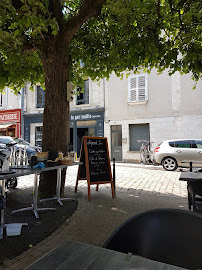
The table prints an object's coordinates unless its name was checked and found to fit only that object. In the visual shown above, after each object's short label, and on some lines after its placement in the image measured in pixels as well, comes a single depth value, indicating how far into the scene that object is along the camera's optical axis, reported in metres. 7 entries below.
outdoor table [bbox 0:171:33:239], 2.74
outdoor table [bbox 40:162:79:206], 4.43
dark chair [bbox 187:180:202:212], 3.05
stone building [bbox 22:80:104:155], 15.86
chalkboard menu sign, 5.07
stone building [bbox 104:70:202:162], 13.17
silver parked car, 10.11
